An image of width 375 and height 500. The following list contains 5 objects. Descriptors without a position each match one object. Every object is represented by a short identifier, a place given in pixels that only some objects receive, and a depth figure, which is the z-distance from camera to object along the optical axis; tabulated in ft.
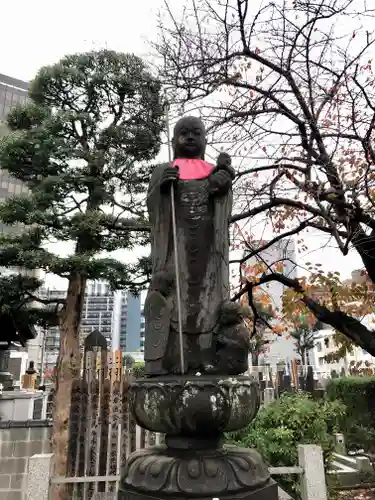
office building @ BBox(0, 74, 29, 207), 139.64
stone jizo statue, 10.30
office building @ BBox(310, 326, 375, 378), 127.85
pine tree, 28.99
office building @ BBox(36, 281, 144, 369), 244.53
